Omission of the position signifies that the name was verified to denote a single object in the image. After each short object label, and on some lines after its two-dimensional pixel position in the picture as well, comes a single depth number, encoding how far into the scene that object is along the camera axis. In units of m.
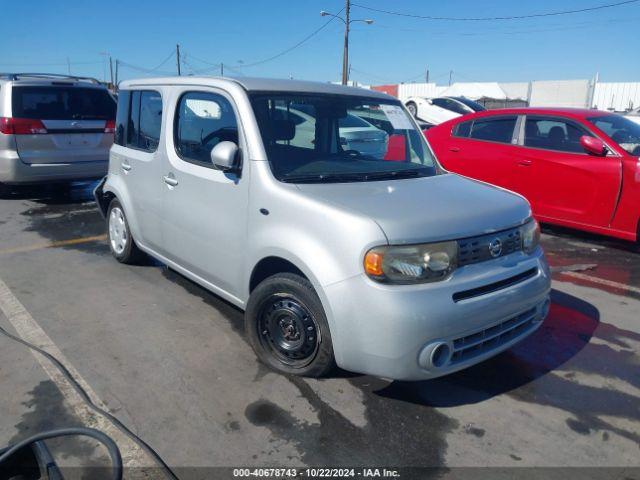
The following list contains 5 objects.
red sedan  5.71
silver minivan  7.32
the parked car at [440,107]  17.66
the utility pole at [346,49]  32.81
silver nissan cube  2.64
